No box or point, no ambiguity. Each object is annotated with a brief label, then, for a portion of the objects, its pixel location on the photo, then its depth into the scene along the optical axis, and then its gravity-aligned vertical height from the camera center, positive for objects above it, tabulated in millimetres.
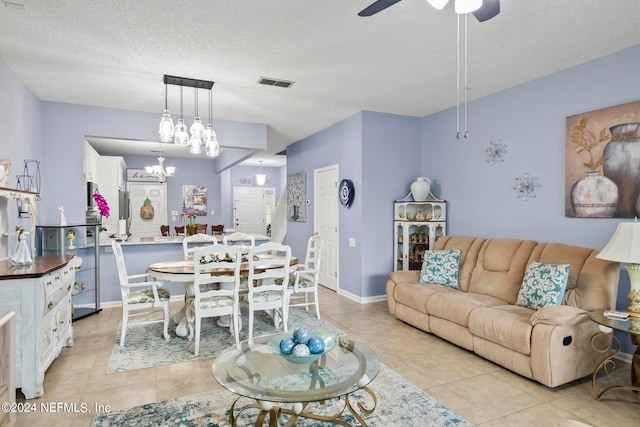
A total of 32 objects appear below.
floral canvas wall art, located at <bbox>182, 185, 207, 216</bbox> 9758 +371
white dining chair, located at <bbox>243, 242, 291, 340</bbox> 3582 -747
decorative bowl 2146 -859
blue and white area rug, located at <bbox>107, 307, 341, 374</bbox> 3252 -1289
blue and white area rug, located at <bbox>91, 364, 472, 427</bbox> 2275 -1292
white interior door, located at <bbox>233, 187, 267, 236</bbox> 10922 +99
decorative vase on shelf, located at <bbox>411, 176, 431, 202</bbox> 5129 +317
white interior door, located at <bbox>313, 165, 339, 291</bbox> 6020 -91
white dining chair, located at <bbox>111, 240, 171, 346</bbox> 3561 -835
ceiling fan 1794 +1068
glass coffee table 1836 -889
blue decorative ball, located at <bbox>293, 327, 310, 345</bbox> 2271 -769
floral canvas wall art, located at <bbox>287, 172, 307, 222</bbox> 7208 +329
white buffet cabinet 2535 -709
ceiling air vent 3884 +1415
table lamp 2607 -314
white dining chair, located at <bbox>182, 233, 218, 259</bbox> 4664 -335
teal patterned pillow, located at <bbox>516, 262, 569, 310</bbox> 3055 -643
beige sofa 2699 -861
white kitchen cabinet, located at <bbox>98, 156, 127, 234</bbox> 6684 +634
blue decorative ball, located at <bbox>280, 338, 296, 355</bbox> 2215 -806
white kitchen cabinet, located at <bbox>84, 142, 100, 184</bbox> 5083 +788
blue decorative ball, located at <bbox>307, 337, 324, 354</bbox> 2201 -800
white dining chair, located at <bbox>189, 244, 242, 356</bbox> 3293 -732
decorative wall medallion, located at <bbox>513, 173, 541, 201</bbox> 3990 +265
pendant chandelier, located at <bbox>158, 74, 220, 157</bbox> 3371 +787
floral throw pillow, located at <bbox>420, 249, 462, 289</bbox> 4141 -651
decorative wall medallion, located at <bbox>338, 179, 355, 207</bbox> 5445 +305
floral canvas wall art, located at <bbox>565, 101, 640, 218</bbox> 3186 +432
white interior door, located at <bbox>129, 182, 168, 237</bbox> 9195 +233
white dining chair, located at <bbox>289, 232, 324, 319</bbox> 4242 -832
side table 2447 -834
